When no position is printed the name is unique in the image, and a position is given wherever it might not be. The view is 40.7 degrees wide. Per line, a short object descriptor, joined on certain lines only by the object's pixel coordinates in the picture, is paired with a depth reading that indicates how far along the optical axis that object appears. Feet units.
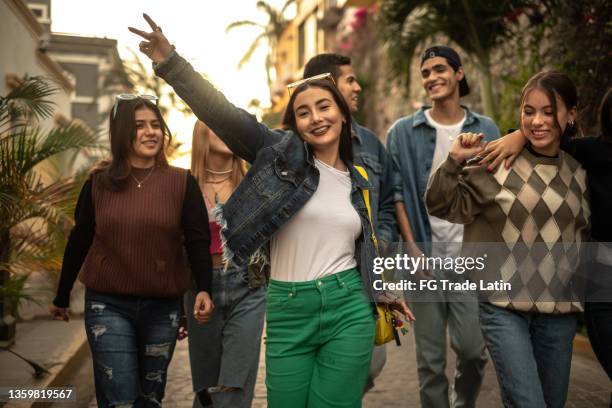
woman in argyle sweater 12.00
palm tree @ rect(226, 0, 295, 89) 128.88
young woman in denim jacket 11.05
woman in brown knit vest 13.14
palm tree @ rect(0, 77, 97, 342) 18.99
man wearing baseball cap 15.90
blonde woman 15.07
